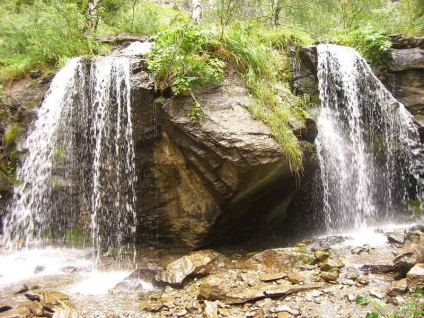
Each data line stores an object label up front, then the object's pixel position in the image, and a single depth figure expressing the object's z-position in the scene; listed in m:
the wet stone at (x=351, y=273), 4.50
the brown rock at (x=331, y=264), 4.84
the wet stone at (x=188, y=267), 5.02
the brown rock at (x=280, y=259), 5.18
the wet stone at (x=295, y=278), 4.49
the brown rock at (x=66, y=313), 4.12
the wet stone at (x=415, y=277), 3.80
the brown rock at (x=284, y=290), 4.19
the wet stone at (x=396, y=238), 6.11
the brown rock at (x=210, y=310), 3.95
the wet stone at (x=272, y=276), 4.66
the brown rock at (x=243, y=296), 4.15
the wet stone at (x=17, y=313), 4.12
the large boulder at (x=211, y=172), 5.80
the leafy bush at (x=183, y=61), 6.19
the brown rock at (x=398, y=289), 3.78
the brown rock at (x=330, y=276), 4.49
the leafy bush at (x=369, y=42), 9.17
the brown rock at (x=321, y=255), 5.19
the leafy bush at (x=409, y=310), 2.94
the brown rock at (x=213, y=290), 4.29
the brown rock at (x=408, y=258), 4.29
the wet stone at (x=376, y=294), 3.82
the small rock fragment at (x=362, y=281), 4.27
